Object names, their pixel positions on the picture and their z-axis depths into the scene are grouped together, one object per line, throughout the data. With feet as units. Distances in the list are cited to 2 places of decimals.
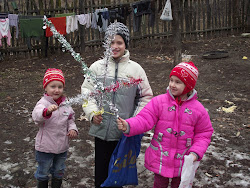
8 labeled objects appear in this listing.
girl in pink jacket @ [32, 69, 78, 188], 8.64
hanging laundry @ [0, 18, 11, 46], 28.78
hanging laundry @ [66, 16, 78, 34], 30.66
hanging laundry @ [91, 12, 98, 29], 31.94
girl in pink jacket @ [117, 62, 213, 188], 7.64
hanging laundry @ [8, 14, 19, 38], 29.26
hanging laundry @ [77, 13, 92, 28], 31.35
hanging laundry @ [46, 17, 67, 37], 30.25
